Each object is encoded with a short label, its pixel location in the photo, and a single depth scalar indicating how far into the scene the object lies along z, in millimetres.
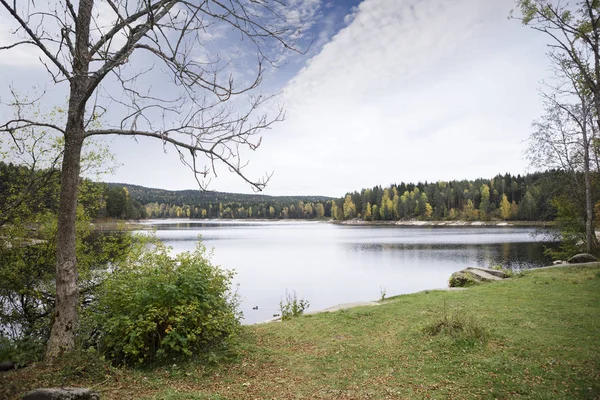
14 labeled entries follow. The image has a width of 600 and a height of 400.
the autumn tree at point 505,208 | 104488
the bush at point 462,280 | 16498
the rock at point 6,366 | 6074
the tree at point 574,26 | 6910
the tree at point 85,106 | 5504
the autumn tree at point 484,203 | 112062
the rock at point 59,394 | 4344
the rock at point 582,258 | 19766
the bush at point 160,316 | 6574
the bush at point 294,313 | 11966
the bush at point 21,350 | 6344
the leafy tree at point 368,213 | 142250
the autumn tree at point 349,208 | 155138
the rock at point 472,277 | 16609
